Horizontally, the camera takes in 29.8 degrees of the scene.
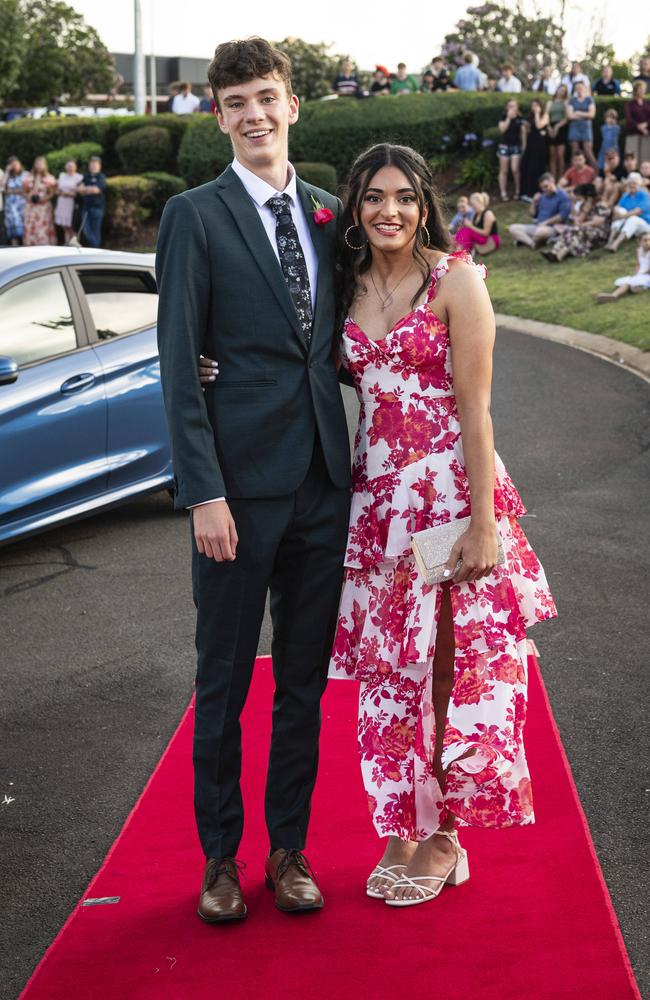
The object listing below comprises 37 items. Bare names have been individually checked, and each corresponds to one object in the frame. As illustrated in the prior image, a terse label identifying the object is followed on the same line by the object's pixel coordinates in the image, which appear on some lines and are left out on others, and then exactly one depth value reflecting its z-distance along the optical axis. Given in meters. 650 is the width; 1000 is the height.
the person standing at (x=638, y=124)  22.20
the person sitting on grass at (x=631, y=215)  18.89
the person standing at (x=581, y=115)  22.69
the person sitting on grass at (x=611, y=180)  20.19
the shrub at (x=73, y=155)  28.06
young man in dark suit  3.19
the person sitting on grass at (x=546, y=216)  20.56
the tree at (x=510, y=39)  44.62
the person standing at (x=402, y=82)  28.95
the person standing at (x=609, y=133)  22.47
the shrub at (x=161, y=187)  26.47
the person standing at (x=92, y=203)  24.00
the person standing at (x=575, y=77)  23.02
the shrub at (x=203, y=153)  27.30
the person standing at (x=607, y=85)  25.78
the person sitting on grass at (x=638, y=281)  15.94
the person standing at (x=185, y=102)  30.20
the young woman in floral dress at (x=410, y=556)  3.29
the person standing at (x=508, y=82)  27.28
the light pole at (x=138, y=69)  36.97
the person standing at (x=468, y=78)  28.45
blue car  6.54
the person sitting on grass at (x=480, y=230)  20.42
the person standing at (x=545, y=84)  27.59
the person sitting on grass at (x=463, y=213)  20.61
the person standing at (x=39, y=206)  24.62
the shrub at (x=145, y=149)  28.45
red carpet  3.08
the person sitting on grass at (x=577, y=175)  21.42
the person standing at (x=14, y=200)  25.00
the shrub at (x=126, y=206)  25.89
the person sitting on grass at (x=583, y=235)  19.69
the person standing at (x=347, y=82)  28.61
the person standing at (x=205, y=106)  31.76
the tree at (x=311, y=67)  43.03
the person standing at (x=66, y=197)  24.17
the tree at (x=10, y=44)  46.97
